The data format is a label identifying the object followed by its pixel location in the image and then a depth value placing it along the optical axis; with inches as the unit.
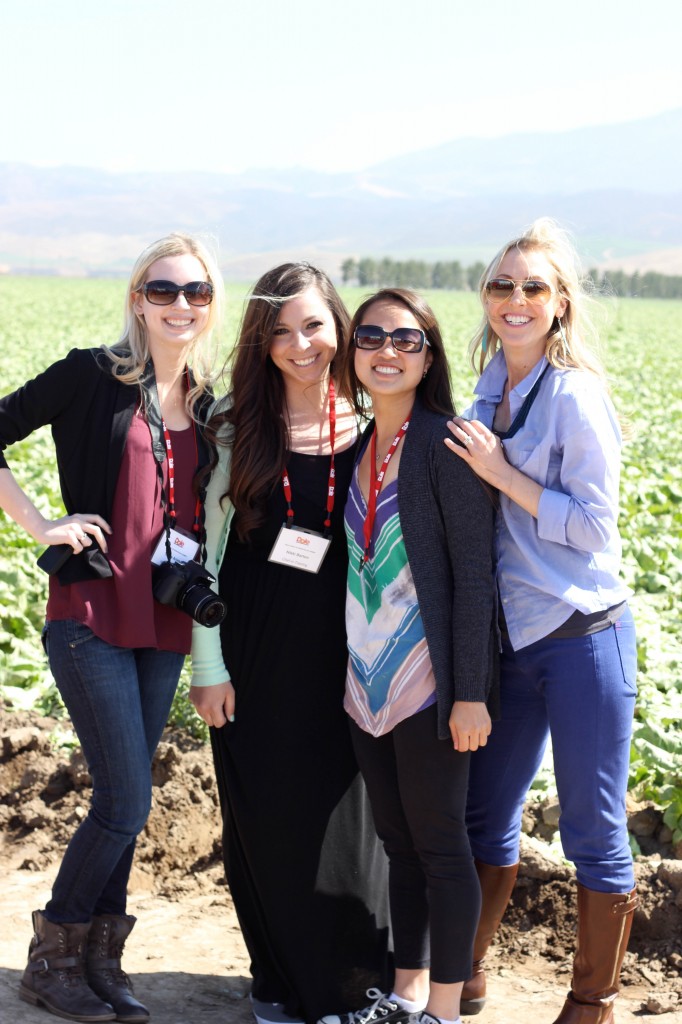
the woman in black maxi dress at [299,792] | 128.2
